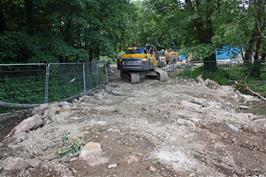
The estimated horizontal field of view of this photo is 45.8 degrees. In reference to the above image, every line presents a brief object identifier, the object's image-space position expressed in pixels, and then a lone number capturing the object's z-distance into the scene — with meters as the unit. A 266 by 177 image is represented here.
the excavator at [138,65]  17.38
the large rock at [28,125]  7.28
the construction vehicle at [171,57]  36.80
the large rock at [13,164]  4.98
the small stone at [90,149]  5.26
